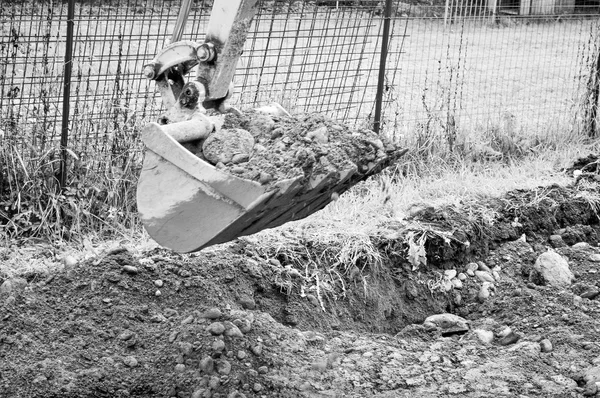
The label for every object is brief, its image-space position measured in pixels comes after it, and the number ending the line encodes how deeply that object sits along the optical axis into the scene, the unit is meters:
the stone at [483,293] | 4.75
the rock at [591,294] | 4.72
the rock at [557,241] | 5.49
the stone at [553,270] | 4.98
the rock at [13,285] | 4.15
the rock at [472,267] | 5.02
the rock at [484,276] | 4.95
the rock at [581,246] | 5.38
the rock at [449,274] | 4.88
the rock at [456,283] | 4.85
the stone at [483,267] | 5.06
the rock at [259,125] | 3.50
